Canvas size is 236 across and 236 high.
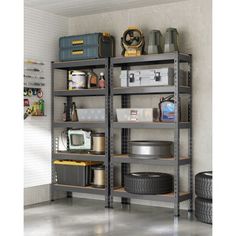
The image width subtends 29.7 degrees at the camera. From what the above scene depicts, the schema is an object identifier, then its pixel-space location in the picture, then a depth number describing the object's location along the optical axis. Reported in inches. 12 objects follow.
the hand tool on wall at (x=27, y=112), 243.3
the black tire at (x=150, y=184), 217.6
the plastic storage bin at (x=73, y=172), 245.4
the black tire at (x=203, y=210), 193.3
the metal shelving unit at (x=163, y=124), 214.7
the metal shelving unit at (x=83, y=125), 237.9
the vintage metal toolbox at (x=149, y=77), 217.9
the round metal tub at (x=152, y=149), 220.1
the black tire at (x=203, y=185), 196.1
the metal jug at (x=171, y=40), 220.2
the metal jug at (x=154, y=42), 225.0
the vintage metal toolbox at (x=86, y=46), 242.1
